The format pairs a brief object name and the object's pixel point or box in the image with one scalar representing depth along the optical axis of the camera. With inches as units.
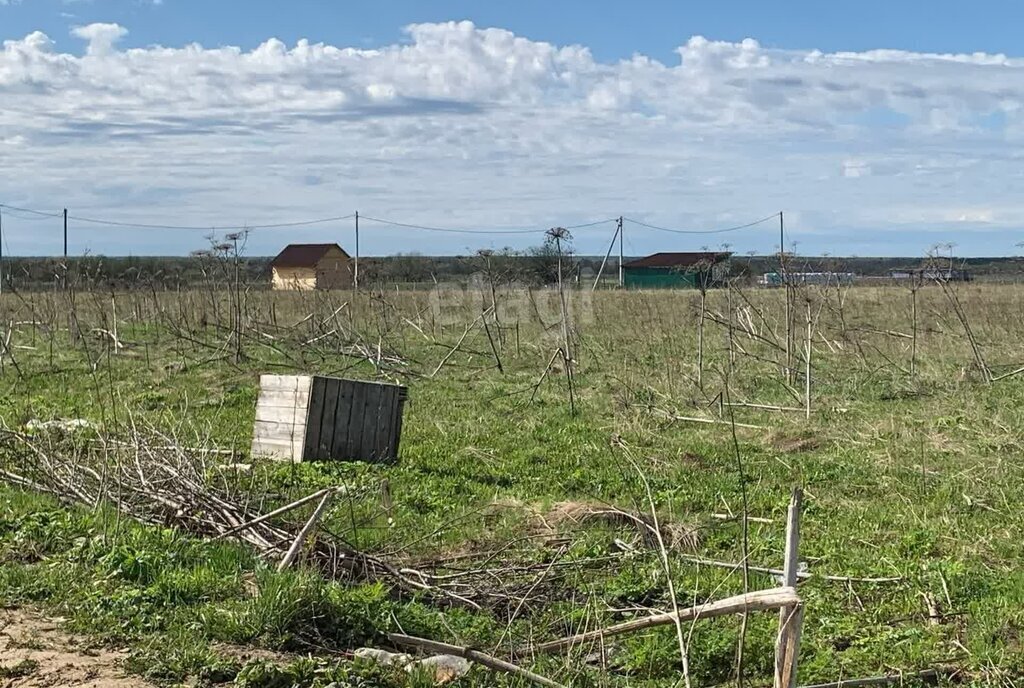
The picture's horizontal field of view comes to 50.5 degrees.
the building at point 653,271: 2246.3
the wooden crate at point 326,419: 356.2
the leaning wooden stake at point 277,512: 212.2
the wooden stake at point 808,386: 438.9
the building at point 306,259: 2344.4
